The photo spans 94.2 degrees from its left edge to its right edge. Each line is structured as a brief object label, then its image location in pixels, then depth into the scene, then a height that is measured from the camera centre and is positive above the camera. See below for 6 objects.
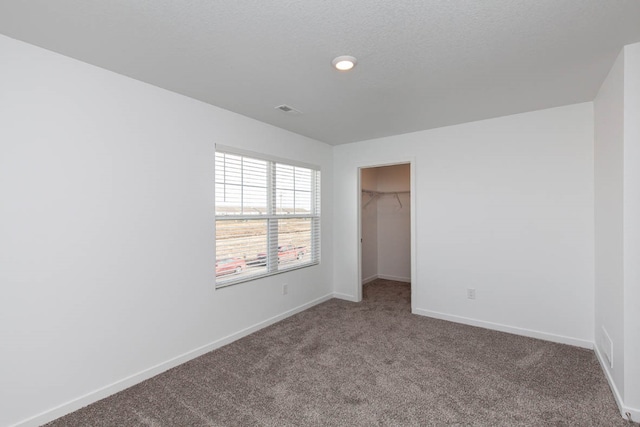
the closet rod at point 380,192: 5.62 +0.45
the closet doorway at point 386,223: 5.74 -0.17
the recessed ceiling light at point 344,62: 2.03 +1.06
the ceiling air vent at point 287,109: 2.99 +1.09
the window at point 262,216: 3.15 -0.01
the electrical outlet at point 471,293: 3.57 -0.95
